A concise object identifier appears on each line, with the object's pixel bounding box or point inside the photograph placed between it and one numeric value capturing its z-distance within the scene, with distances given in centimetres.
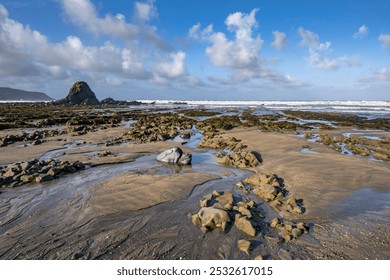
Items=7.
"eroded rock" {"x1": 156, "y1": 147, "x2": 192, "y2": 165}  1006
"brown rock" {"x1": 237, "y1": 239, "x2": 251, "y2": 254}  420
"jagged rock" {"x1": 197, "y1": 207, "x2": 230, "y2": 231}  491
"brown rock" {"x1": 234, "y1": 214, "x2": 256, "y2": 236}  463
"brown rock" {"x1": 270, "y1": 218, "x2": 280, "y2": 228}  492
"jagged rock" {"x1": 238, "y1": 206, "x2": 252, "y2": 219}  520
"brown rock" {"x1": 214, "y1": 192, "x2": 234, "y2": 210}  555
